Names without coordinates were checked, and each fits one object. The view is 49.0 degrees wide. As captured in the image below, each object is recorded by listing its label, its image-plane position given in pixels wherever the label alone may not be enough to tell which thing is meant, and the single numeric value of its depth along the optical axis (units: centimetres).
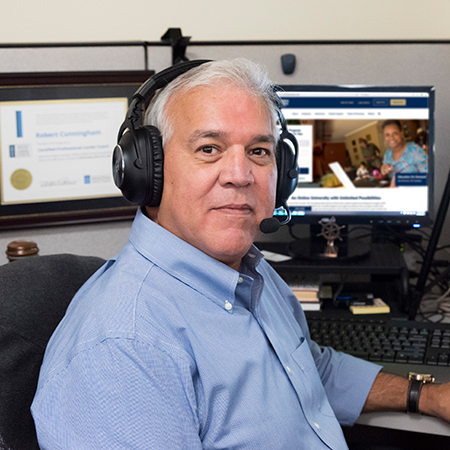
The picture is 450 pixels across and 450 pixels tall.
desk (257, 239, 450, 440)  80
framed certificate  116
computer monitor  121
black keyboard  91
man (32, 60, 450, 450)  50
